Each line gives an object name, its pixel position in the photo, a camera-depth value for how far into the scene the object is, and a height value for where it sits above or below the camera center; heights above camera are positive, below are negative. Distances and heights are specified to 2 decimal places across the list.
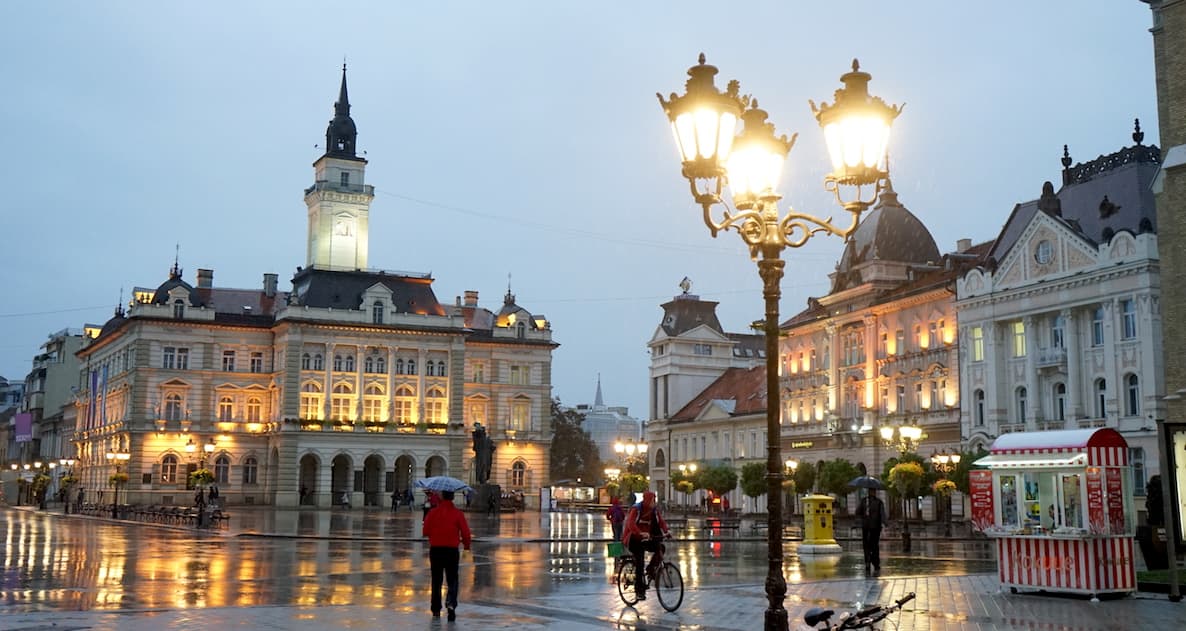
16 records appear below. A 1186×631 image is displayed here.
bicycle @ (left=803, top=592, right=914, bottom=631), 11.66 -1.20
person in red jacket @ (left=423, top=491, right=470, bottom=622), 16.56 -0.64
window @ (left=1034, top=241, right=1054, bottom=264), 53.41 +10.66
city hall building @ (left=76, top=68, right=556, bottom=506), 85.94 +6.92
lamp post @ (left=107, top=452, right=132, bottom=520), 77.05 +2.02
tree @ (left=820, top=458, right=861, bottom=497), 62.31 +0.92
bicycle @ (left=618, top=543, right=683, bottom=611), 18.23 -1.38
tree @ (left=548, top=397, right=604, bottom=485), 128.25 +4.23
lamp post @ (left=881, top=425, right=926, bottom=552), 37.12 +2.14
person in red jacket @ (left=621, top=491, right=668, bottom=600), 18.90 -0.62
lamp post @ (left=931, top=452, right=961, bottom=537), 47.94 +1.21
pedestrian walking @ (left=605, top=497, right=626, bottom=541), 31.69 -0.64
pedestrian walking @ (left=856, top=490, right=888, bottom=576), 26.45 -0.83
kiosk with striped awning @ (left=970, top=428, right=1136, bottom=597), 18.92 -0.32
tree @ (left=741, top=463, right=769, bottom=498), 69.88 +0.71
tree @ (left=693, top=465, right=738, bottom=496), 75.50 +0.81
